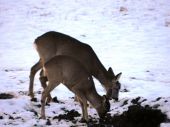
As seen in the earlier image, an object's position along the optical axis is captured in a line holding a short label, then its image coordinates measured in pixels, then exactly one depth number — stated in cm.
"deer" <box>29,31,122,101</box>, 2533
